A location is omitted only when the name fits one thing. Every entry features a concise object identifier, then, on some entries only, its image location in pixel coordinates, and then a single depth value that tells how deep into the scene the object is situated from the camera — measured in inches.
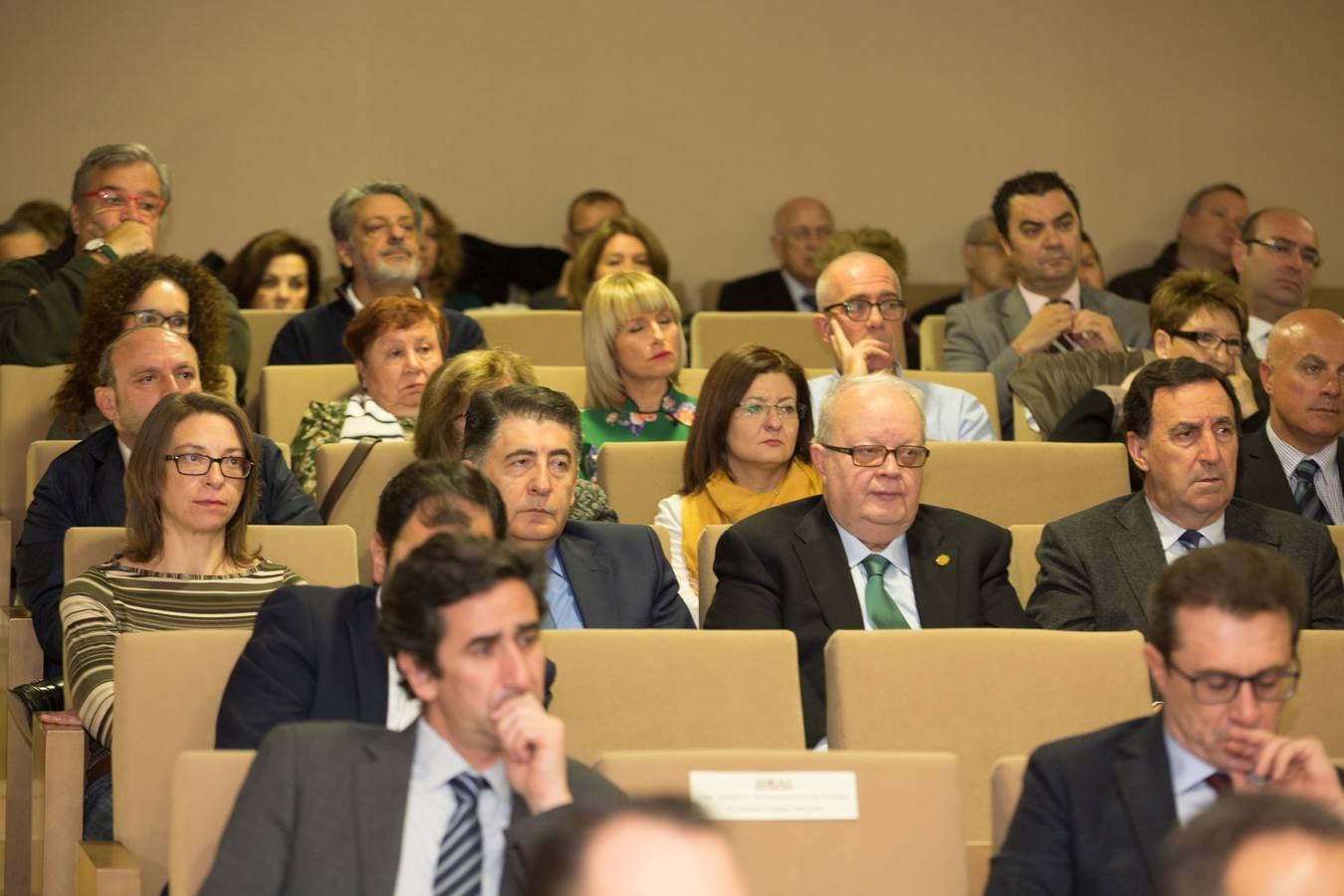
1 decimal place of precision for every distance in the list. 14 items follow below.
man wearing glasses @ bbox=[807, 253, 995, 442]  393.4
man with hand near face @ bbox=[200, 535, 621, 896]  180.2
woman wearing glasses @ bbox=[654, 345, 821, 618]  338.3
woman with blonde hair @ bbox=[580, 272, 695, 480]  390.0
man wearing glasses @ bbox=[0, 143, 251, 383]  409.1
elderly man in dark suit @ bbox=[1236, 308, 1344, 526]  354.6
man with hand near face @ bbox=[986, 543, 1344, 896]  189.9
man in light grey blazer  467.2
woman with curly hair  368.8
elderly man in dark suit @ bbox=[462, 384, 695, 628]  276.2
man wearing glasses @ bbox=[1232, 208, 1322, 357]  478.9
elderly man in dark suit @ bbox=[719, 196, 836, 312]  584.4
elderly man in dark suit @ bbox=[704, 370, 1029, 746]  280.4
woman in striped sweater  266.7
